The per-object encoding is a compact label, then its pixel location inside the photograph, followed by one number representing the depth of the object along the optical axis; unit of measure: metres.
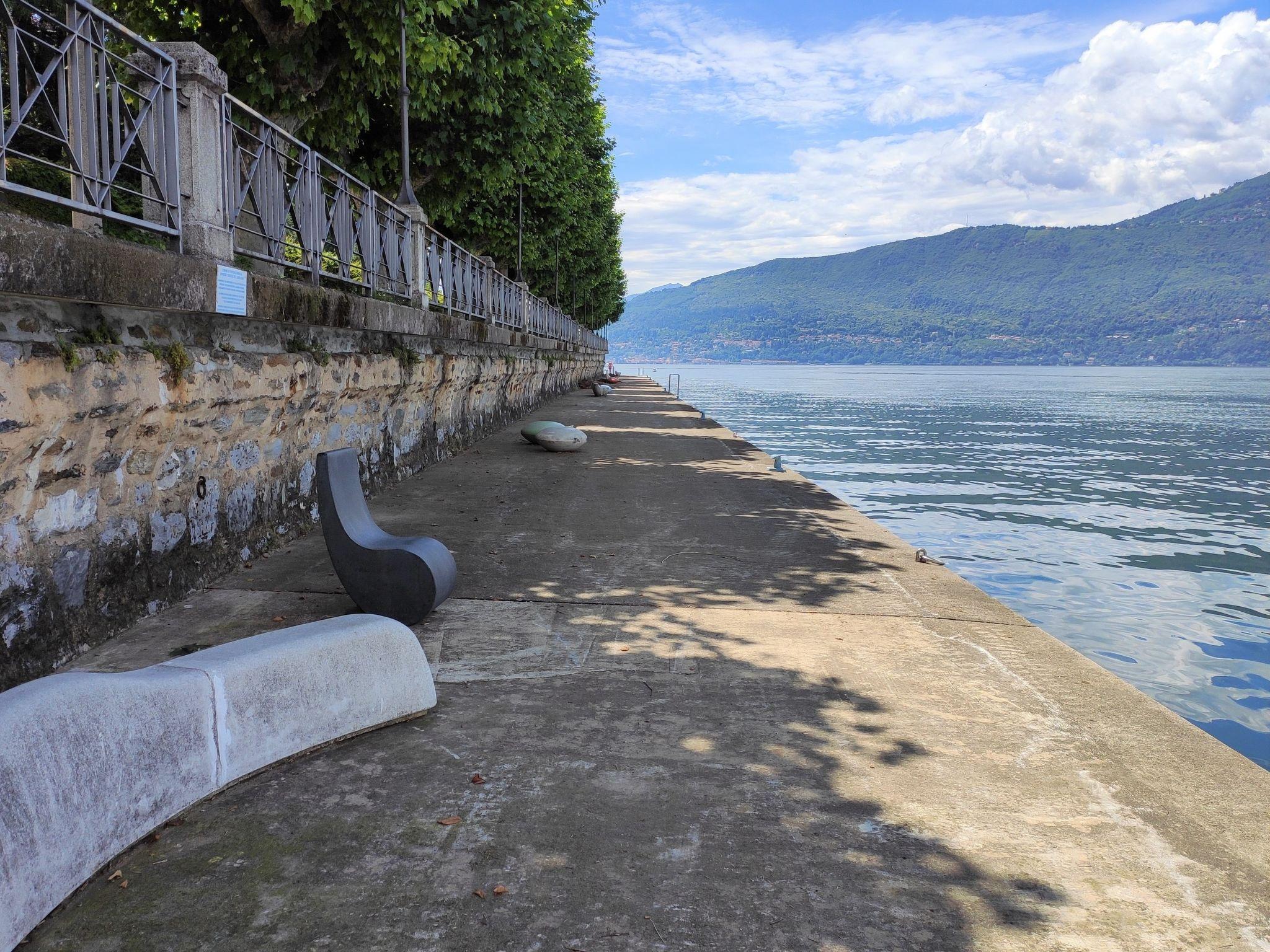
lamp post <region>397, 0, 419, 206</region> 11.97
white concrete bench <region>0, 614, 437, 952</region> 2.53
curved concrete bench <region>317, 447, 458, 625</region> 5.44
